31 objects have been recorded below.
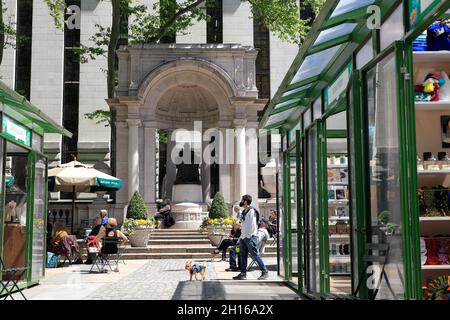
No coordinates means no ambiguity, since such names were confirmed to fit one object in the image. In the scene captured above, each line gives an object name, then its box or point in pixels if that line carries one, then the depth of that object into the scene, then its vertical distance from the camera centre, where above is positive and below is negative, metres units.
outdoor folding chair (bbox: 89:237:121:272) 15.77 -0.95
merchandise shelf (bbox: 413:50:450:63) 6.94 +1.59
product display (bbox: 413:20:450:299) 6.84 +0.65
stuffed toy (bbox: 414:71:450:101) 7.09 +1.28
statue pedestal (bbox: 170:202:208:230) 26.38 -0.37
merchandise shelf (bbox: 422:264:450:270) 6.64 -0.64
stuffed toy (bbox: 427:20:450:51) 6.98 +1.81
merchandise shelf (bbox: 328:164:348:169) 11.97 +0.72
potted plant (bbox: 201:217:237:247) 22.22 -0.77
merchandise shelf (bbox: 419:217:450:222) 6.64 -0.15
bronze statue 27.88 +1.41
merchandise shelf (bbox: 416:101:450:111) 7.04 +1.08
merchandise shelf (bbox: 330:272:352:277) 9.29 -0.99
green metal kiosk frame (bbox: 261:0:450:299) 5.47 +0.99
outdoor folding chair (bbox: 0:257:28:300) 11.14 -1.19
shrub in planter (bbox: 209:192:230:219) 23.23 -0.09
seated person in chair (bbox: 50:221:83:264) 18.08 -0.94
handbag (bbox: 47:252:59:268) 17.69 -1.41
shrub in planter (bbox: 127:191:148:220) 23.12 -0.06
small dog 13.30 -1.27
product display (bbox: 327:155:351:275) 9.56 -0.18
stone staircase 21.12 -1.36
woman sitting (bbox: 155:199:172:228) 25.83 -0.36
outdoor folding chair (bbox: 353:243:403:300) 6.05 -0.52
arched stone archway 26.56 +4.41
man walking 13.66 -0.65
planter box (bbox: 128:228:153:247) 22.02 -1.00
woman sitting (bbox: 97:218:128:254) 15.79 -0.69
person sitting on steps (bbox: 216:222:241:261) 17.50 -0.88
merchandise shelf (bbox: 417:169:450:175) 6.82 +0.34
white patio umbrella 20.34 +0.90
